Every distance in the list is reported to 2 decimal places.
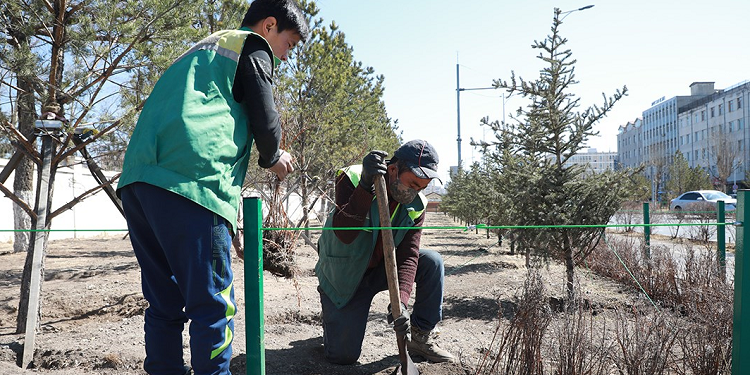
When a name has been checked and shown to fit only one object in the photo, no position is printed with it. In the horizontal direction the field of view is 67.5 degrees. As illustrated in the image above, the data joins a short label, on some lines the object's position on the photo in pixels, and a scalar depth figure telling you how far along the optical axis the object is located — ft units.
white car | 85.41
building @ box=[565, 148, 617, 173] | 361.22
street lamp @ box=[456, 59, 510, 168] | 82.49
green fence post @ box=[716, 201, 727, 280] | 15.19
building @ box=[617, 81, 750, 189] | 162.52
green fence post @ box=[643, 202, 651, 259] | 20.69
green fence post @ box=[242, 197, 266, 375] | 5.93
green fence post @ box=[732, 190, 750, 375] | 7.56
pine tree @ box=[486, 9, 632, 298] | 17.62
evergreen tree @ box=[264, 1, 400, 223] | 31.19
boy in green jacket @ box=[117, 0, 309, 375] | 5.52
